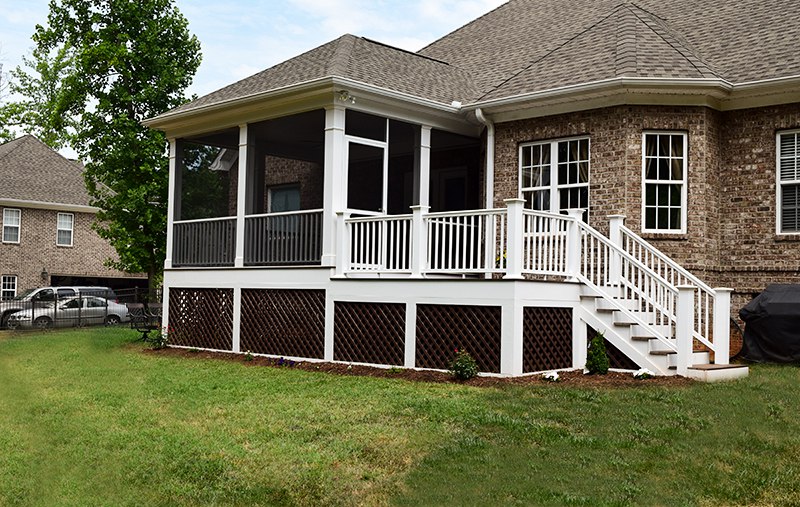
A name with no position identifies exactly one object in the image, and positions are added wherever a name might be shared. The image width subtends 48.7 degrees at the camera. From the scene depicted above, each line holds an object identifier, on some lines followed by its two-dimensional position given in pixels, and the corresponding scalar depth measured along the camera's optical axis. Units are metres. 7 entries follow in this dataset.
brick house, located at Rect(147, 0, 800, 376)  12.17
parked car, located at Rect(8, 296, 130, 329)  27.97
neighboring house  35.75
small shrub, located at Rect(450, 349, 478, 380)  11.63
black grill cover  12.66
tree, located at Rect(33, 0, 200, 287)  25.36
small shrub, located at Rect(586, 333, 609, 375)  11.89
